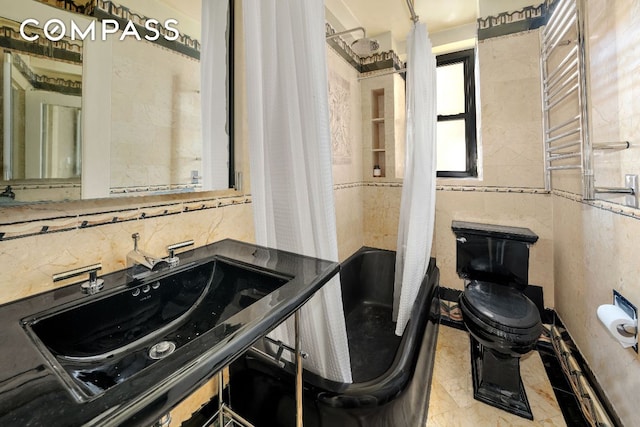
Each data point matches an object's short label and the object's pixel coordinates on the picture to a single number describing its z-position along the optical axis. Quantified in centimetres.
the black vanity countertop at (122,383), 35
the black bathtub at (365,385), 94
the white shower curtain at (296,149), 95
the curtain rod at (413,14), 157
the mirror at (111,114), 68
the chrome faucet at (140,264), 79
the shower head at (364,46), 199
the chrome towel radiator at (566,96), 116
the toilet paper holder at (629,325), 96
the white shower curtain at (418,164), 171
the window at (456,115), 237
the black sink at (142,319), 60
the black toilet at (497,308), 133
